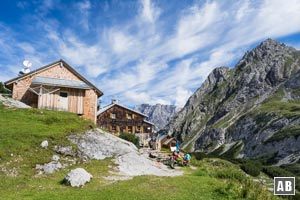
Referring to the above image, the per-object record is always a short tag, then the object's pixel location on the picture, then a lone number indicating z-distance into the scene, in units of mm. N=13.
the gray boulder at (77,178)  11938
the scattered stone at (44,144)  16267
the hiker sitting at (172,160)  17661
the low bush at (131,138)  29972
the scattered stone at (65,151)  16344
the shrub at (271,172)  33202
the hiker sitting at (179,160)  18628
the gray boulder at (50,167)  14073
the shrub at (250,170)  28605
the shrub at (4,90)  41050
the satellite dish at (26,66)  28575
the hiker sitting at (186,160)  18893
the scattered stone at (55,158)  15404
